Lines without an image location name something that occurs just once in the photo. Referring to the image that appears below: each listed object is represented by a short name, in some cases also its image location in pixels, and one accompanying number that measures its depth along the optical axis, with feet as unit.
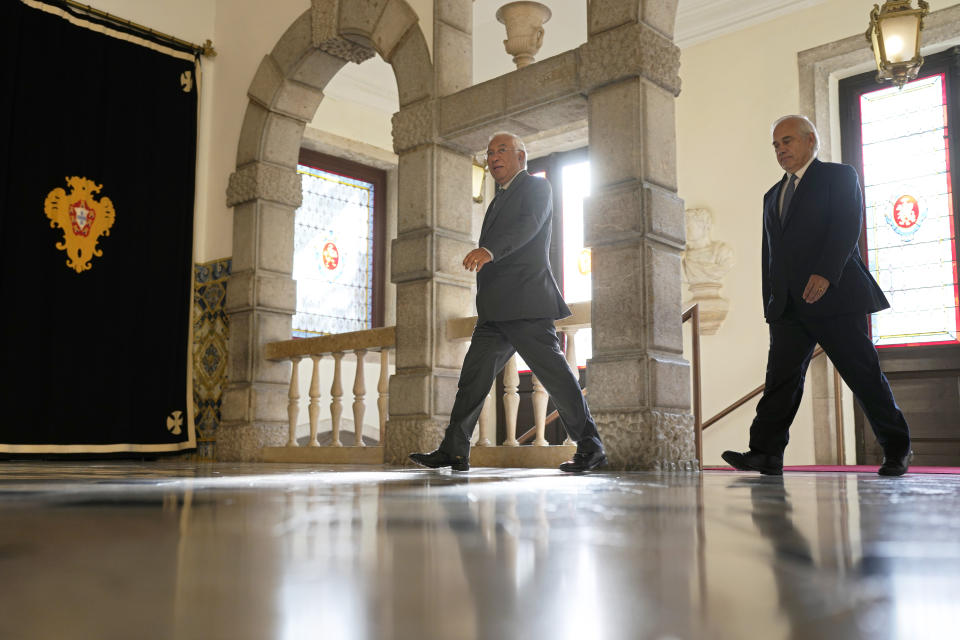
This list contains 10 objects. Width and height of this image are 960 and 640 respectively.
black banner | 21.91
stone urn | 18.45
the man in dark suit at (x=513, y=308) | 12.20
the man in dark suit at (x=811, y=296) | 10.78
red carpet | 18.93
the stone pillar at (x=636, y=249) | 13.69
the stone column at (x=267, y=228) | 22.79
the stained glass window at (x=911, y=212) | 25.35
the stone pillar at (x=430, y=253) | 17.71
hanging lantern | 16.56
